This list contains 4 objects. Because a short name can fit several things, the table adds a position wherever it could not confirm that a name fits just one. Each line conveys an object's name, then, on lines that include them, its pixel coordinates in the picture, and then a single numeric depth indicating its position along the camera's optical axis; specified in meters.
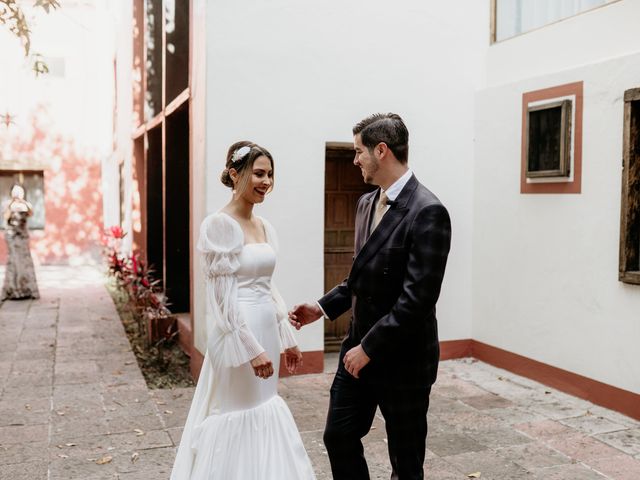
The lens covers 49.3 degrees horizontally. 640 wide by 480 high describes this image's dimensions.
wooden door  7.77
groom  2.95
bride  3.44
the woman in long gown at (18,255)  12.10
